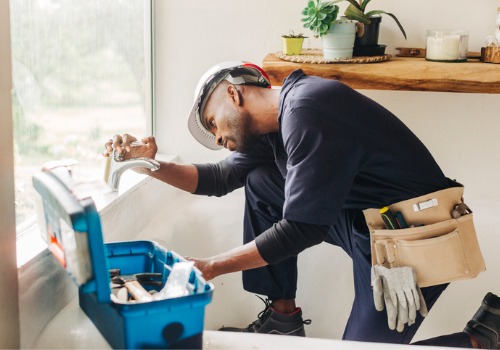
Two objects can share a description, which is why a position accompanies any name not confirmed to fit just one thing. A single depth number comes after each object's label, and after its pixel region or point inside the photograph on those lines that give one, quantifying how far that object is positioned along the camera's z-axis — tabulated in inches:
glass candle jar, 84.1
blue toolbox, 43.6
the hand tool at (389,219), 68.4
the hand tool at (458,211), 69.0
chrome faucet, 62.2
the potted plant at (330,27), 82.5
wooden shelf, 81.0
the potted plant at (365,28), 86.1
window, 60.2
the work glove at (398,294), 66.2
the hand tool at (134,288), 49.4
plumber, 60.7
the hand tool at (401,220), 68.6
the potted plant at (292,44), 87.3
